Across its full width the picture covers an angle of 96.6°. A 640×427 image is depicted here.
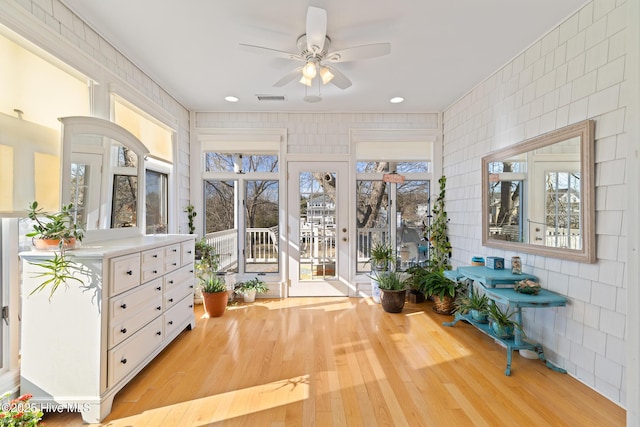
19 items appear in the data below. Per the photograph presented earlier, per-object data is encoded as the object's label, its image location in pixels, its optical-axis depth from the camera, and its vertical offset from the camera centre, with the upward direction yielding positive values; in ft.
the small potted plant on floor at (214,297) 11.40 -3.47
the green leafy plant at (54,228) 5.91 -0.41
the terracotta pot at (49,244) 5.93 -0.74
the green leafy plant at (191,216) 13.29 -0.26
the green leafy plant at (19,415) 4.18 -3.11
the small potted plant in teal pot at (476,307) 9.45 -3.14
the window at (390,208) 14.47 +0.25
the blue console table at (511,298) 7.38 -2.21
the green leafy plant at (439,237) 13.42 -1.11
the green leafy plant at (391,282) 12.12 -2.97
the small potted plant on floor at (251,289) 13.20 -3.60
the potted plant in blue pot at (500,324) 8.32 -3.21
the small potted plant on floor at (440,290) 11.72 -3.19
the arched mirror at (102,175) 7.03 +0.95
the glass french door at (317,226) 14.01 -0.69
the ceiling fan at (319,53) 6.73 +4.30
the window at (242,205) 14.25 +0.29
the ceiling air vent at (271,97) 12.17 +4.92
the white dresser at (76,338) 5.84 -2.67
